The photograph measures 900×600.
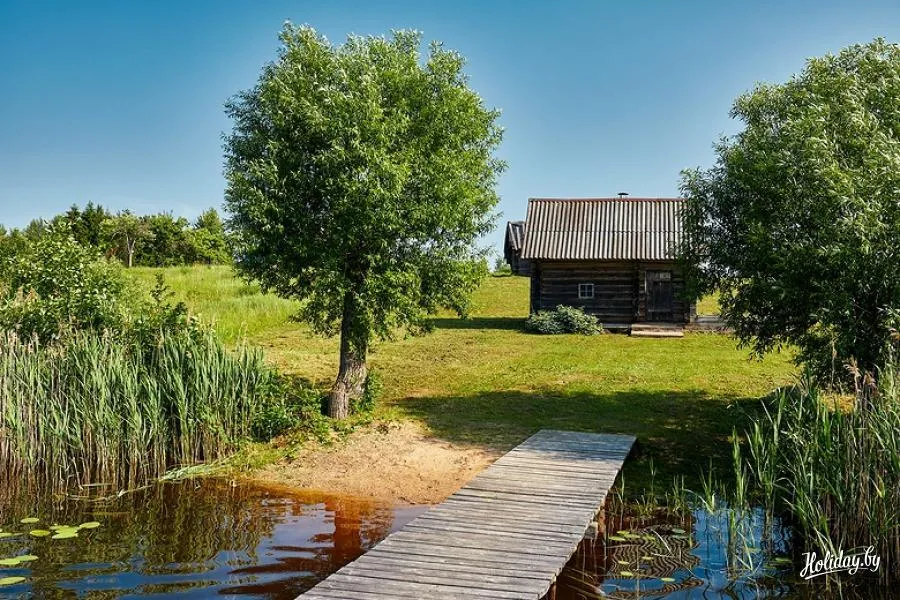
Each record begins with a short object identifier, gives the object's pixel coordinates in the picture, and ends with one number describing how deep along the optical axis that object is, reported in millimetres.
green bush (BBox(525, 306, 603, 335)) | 28922
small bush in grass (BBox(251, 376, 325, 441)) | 13430
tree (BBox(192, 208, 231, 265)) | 58125
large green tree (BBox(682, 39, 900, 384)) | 10492
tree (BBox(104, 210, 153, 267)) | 55062
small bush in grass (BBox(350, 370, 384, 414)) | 15102
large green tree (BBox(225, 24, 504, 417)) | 13359
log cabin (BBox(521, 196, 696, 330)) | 29859
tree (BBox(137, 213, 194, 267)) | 57719
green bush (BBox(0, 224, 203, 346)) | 13672
